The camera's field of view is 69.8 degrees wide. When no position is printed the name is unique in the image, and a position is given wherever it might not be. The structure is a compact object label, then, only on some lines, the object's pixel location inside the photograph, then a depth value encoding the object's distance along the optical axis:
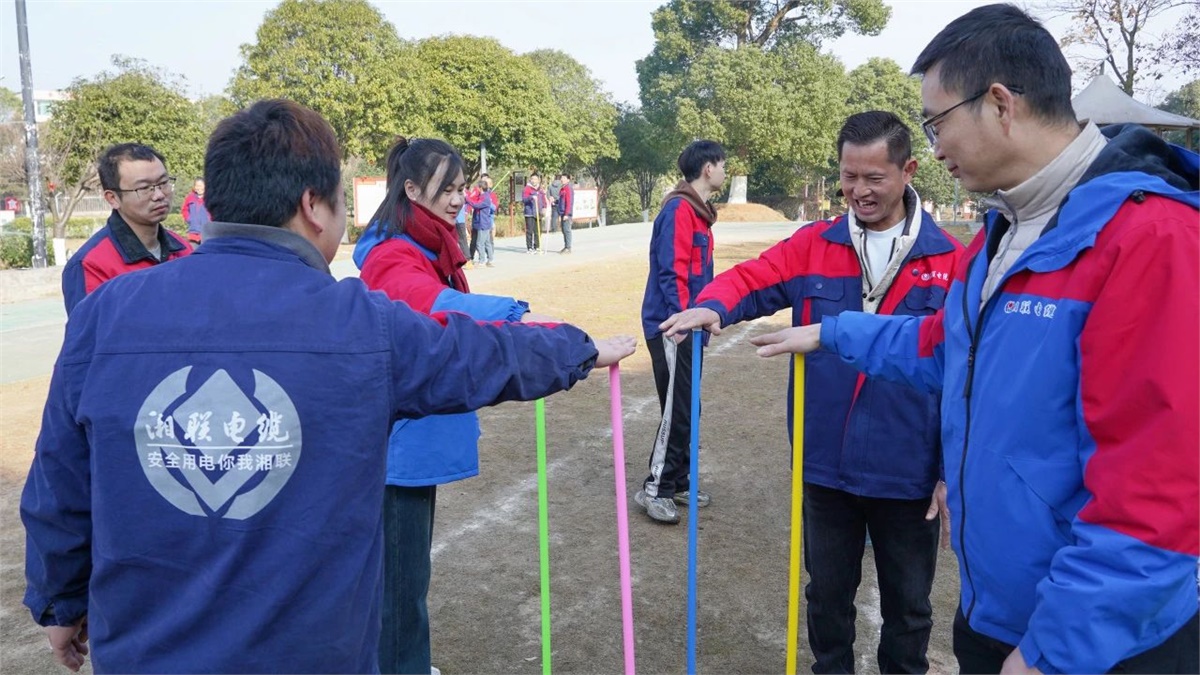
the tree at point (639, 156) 41.28
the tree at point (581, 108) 37.81
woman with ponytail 2.88
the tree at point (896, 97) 40.50
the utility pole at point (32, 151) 14.48
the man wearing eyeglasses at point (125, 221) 4.07
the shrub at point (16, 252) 17.22
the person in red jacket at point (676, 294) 5.34
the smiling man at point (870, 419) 2.98
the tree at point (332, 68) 23.66
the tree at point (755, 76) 34.22
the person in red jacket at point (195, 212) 13.66
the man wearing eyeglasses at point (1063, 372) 1.46
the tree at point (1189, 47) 21.95
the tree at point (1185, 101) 28.30
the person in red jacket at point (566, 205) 20.78
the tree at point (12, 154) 25.17
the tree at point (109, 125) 20.55
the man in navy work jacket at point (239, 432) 1.61
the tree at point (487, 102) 27.80
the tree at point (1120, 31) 22.25
